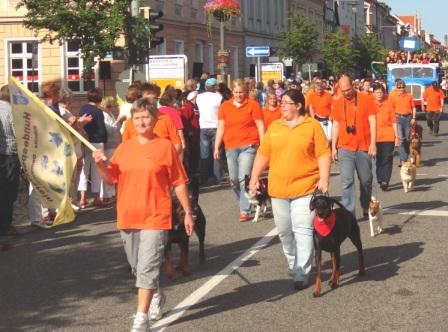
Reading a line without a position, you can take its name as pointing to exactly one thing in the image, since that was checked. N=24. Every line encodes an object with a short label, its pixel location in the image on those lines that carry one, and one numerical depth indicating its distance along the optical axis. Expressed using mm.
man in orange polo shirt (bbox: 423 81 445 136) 27109
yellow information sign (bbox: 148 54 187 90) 20094
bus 38375
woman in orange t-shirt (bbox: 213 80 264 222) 10922
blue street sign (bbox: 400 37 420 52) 56188
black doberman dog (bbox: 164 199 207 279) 7562
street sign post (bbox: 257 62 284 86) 31031
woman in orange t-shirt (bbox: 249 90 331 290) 6930
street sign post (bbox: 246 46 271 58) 28655
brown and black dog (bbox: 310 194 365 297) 6820
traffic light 19317
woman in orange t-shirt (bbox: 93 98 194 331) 5695
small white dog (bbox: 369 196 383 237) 9609
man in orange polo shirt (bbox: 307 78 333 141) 18328
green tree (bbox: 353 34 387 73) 65375
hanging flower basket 25516
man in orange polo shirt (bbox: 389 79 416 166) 17938
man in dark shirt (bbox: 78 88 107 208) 12727
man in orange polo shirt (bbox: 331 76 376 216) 10031
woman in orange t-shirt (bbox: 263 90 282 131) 14617
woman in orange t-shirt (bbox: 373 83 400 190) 13984
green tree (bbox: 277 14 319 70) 43594
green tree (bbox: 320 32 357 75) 51750
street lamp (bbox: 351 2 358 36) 86906
